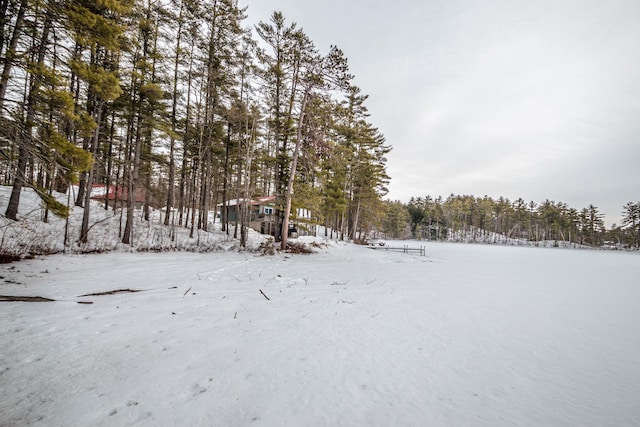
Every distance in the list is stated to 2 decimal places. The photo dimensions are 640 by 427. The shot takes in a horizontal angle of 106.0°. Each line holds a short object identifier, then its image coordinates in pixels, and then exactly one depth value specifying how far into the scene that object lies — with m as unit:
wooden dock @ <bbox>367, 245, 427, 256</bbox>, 25.21
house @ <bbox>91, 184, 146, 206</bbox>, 23.83
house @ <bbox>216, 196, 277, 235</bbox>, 27.31
